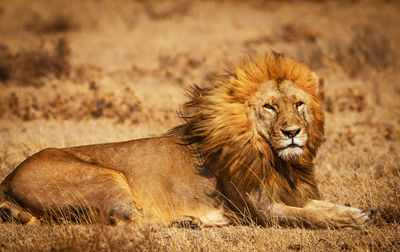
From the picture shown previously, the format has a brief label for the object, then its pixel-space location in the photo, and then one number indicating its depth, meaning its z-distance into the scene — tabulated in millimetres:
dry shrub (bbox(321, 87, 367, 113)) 19027
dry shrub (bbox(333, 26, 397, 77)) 24437
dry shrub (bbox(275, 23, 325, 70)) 25703
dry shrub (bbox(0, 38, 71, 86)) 21906
